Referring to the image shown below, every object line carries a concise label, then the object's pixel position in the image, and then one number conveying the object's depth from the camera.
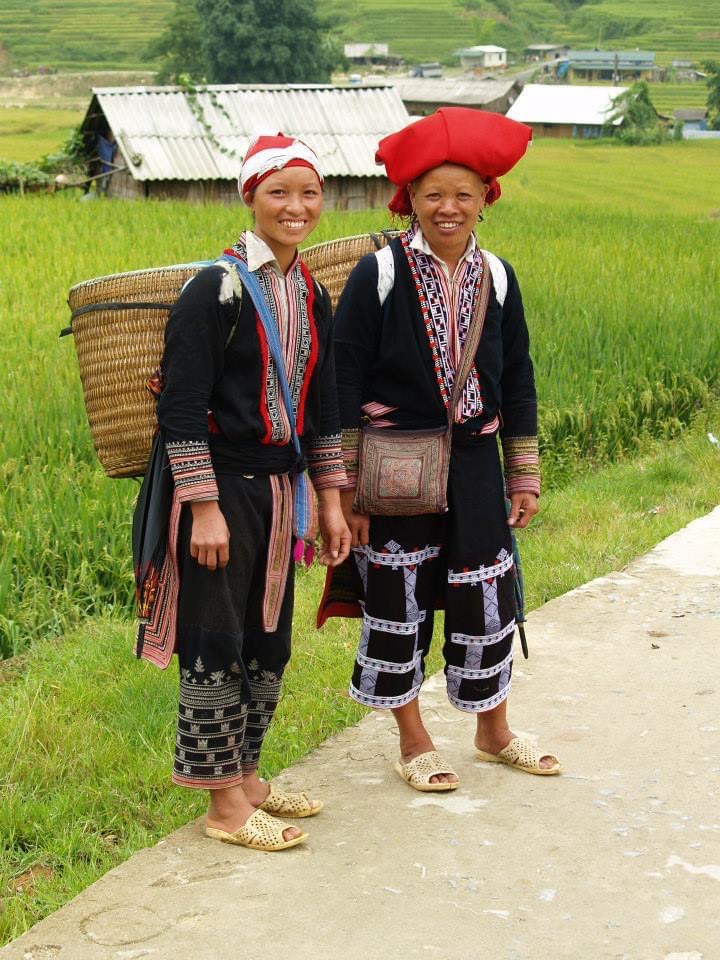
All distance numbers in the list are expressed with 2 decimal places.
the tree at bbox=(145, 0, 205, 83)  55.84
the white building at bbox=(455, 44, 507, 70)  90.81
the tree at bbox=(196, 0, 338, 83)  49.59
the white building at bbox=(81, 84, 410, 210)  22.50
